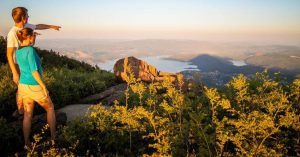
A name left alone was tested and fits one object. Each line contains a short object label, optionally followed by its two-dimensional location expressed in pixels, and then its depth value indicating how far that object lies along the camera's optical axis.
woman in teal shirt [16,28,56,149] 5.36
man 5.65
